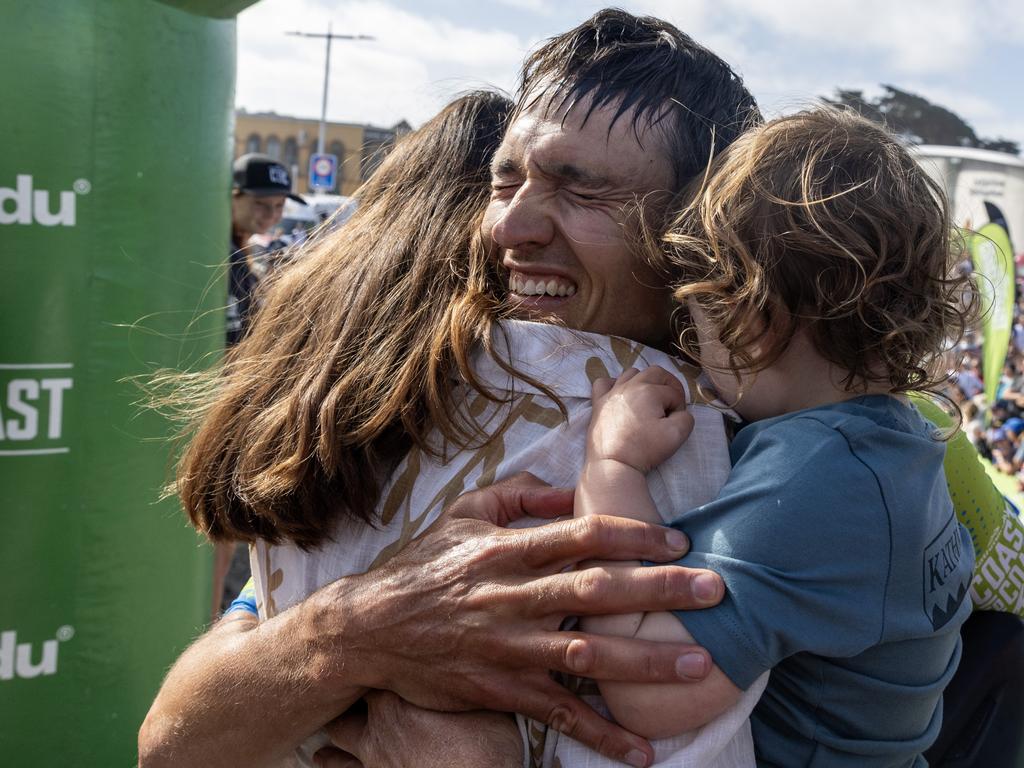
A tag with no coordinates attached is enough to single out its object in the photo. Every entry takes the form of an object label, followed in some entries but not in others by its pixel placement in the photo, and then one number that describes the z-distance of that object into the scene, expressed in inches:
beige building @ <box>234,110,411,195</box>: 2455.7
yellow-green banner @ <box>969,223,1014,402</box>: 342.7
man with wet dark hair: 50.3
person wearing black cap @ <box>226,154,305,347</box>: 264.7
